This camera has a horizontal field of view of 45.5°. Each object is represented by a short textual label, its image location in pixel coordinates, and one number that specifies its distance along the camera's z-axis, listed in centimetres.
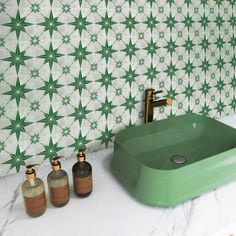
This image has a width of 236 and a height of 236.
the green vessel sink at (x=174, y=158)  92
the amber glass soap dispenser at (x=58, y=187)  91
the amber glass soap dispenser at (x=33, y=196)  86
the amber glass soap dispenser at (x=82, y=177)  96
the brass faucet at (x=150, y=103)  129
